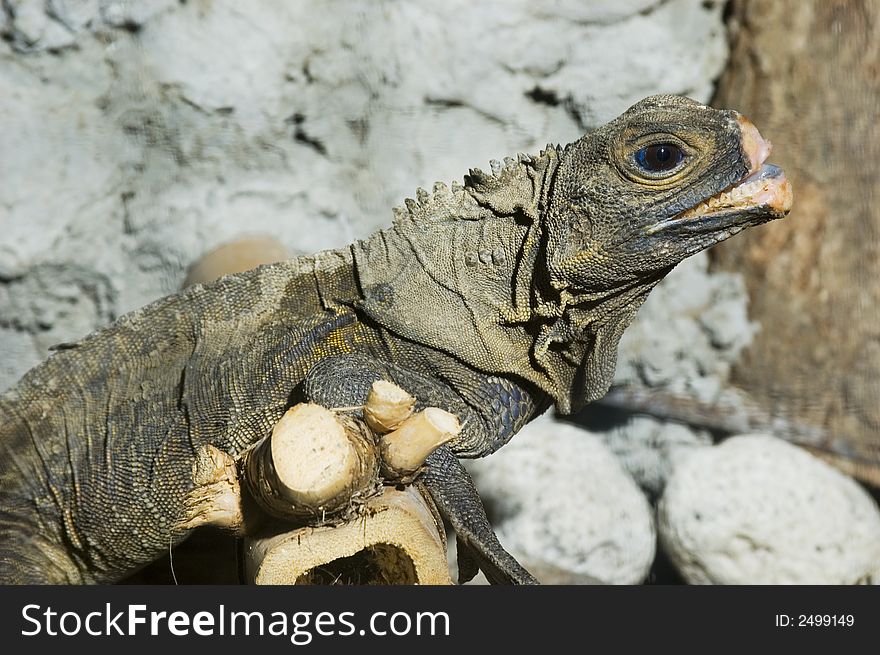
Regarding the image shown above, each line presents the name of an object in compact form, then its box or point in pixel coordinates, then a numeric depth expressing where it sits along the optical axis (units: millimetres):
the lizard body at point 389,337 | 2617
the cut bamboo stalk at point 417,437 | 2289
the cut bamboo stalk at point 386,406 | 2270
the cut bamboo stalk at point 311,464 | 2168
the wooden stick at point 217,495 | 2486
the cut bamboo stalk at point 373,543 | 2342
